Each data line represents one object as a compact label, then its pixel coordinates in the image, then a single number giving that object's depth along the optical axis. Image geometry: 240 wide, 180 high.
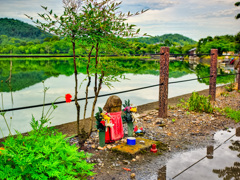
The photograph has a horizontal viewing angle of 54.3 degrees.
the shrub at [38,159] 1.92
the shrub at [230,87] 9.81
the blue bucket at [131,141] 3.48
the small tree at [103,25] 2.98
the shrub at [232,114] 5.29
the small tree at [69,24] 2.95
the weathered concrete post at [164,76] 5.05
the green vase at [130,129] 3.89
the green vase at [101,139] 3.49
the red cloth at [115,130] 3.68
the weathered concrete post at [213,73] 6.98
